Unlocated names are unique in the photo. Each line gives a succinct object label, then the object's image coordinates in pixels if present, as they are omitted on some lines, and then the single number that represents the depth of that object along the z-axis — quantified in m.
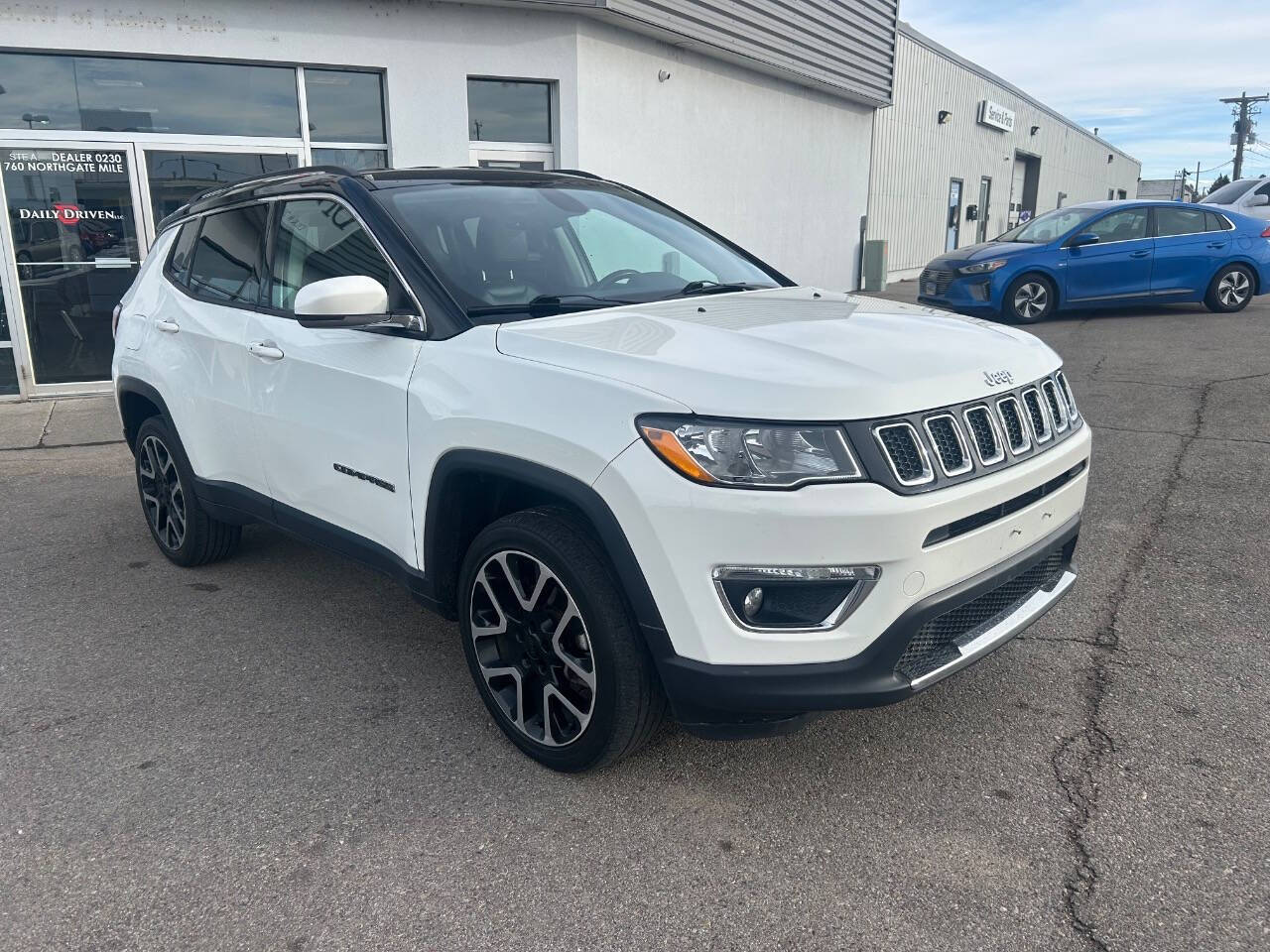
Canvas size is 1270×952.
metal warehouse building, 19.67
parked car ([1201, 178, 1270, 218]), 19.46
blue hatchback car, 12.34
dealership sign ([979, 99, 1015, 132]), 24.52
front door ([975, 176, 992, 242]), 26.09
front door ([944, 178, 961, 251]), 23.52
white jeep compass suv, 2.37
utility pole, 64.19
